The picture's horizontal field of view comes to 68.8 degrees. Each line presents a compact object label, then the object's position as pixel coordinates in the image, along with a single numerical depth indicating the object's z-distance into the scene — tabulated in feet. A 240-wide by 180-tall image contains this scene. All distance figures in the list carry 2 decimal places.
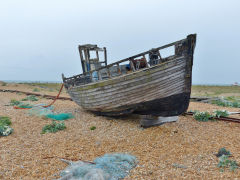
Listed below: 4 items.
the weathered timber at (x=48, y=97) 56.95
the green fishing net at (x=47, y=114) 29.60
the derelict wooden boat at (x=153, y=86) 20.61
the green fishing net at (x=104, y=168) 12.42
